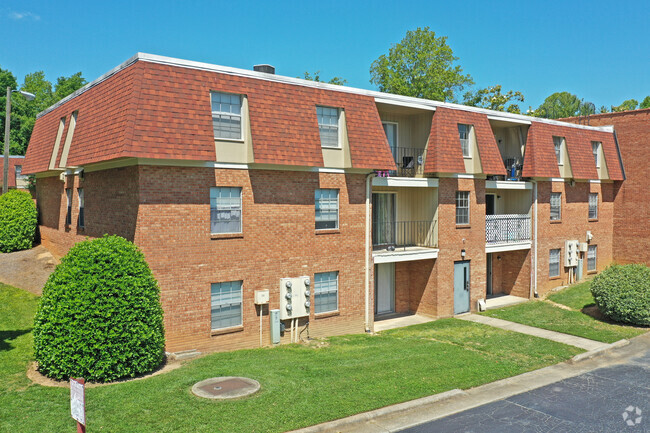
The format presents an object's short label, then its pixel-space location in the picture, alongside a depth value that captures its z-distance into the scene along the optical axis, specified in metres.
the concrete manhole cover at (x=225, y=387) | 10.48
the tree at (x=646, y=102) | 55.92
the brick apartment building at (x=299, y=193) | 13.74
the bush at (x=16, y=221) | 22.42
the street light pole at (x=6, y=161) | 25.42
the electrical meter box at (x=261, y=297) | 15.11
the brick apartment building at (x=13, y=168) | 41.16
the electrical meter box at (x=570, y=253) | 25.39
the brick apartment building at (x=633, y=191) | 26.61
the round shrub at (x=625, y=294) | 18.34
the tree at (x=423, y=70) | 44.94
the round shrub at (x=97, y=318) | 10.86
